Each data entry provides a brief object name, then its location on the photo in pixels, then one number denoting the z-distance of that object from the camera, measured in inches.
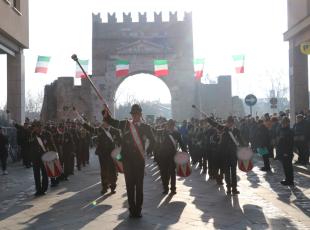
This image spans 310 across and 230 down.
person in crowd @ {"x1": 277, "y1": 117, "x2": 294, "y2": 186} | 501.7
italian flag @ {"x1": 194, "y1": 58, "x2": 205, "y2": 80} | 1258.0
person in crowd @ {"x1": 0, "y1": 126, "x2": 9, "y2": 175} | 687.1
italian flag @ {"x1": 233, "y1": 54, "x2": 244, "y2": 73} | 1022.1
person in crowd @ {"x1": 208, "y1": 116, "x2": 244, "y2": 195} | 456.8
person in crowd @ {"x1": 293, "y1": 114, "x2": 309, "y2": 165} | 672.4
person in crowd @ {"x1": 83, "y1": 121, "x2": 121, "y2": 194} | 479.5
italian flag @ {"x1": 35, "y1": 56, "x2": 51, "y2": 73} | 938.1
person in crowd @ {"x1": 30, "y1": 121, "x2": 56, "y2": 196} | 469.4
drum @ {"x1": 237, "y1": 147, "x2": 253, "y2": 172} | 468.2
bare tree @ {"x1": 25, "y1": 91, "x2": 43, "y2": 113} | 4409.5
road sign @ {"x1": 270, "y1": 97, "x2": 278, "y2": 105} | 1039.0
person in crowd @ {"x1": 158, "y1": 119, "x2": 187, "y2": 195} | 474.3
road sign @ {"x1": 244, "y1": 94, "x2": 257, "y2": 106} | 918.4
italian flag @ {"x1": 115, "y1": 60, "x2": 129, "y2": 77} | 1430.4
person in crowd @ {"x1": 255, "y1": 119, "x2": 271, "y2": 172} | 661.9
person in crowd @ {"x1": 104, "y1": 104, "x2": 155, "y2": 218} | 342.0
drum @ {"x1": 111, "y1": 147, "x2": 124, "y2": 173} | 441.4
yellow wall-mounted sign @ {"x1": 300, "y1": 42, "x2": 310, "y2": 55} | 751.7
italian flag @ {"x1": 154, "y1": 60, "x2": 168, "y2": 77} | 1516.7
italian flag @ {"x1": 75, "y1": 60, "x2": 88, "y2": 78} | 1162.6
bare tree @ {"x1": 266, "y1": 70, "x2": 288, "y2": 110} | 2980.3
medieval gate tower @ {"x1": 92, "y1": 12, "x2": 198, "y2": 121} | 2294.7
